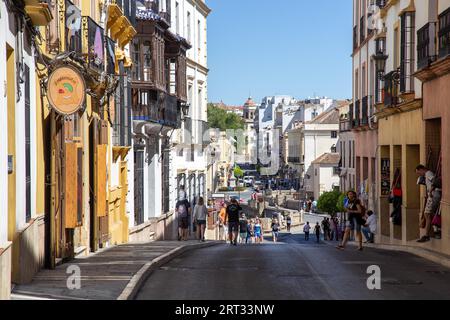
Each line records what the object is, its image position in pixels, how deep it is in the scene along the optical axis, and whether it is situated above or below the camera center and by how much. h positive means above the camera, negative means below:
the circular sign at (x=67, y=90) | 15.56 +0.95
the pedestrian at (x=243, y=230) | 43.28 -3.68
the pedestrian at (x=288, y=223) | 62.61 -4.93
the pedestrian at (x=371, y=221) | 27.89 -2.17
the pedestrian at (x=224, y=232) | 46.83 -4.21
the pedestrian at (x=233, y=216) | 27.59 -1.96
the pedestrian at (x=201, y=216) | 29.36 -2.08
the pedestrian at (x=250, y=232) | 47.64 -4.34
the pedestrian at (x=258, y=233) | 46.56 -4.13
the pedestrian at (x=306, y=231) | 52.61 -4.57
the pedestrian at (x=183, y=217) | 30.27 -2.18
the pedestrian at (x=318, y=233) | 47.84 -4.25
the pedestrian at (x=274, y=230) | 51.33 -4.45
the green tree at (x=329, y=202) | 56.34 -3.29
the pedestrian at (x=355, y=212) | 22.88 -1.54
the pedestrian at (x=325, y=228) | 50.27 -4.24
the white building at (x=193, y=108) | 40.59 +1.88
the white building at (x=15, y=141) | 12.31 +0.10
